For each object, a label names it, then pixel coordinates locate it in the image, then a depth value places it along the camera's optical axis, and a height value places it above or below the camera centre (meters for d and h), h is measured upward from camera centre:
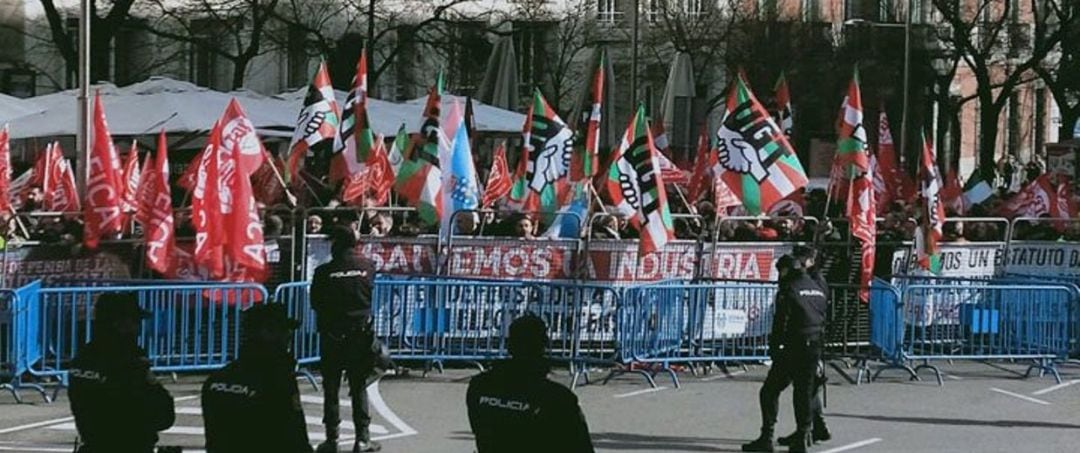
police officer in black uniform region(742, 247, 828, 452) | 12.67 -1.15
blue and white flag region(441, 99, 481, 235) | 18.91 -0.07
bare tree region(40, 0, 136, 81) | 37.38 +2.69
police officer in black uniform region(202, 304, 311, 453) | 7.20 -0.93
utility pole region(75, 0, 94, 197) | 19.47 +0.62
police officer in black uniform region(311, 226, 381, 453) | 12.27 -1.07
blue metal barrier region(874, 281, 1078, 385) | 17.61 -1.32
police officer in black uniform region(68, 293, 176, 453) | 7.67 -0.95
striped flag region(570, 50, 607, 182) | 18.89 +0.39
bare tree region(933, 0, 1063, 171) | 44.53 +3.47
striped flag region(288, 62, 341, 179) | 19.47 +0.51
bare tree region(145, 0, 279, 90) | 40.38 +3.49
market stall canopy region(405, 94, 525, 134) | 26.50 +0.74
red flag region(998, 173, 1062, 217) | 23.75 -0.24
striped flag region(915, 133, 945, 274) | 19.56 -0.47
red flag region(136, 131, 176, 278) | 16.11 -0.55
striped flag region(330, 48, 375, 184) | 19.59 +0.30
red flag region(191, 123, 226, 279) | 15.81 -0.47
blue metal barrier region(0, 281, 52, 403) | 14.70 -1.37
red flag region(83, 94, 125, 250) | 17.00 -0.27
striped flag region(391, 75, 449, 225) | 18.41 -0.04
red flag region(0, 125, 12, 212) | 18.02 -0.13
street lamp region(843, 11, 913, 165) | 44.85 +2.52
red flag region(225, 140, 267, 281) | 15.81 -0.56
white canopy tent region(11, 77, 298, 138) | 24.52 +0.71
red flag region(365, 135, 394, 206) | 19.91 -0.03
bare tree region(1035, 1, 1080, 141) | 43.72 +2.78
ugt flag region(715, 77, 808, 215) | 18.28 +0.16
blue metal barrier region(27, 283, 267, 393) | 15.03 -1.32
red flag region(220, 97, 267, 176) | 16.17 +0.24
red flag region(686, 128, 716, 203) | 23.73 +0.02
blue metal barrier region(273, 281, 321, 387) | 15.90 -1.38
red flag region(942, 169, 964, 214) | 24.80 -0.18
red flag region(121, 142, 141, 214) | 19.16 -0.19
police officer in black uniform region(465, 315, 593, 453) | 6.86 -0.87
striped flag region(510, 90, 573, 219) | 19.06 +0.09
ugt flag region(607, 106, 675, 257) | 17.12 -0.18
